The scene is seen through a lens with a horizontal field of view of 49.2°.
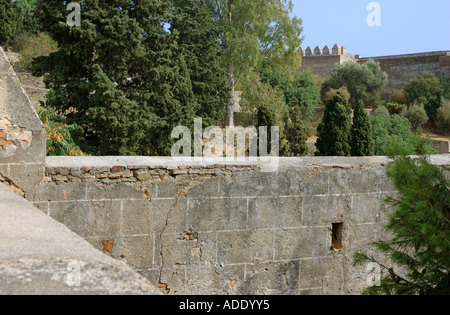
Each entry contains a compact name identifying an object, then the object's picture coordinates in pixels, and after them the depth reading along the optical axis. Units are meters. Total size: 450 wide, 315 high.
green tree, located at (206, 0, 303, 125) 26.67
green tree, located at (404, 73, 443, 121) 34.73
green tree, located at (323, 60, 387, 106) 37.88
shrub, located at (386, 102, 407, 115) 35.19
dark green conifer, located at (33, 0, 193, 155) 14.10
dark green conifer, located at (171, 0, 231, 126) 22.17
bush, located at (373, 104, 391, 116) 32.16
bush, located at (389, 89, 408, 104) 37.75
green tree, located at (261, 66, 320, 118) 33.31
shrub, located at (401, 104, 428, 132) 32.56
